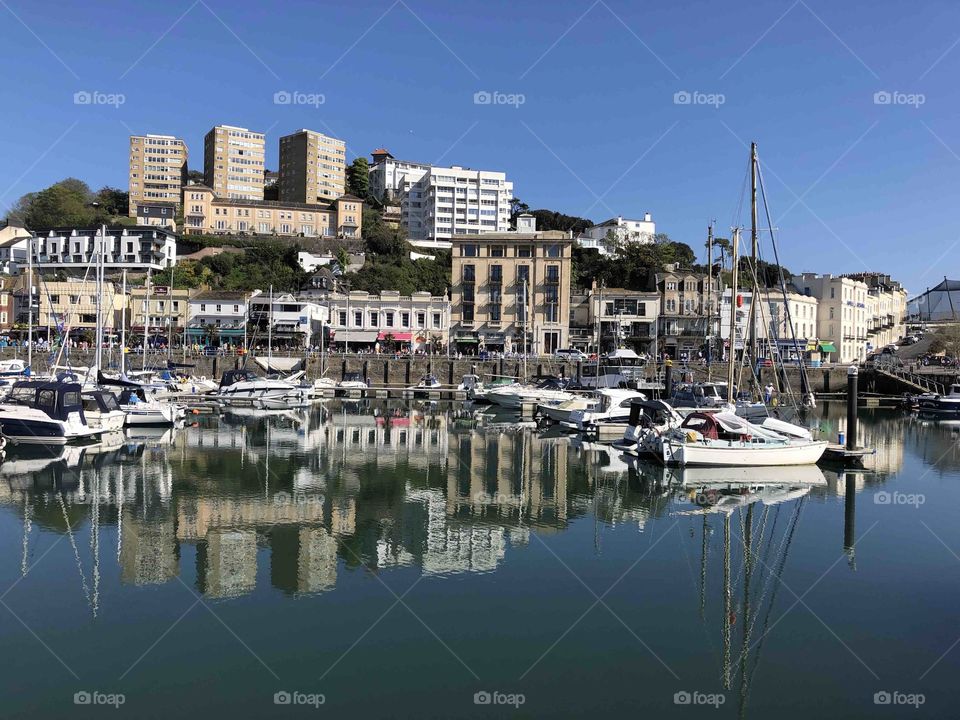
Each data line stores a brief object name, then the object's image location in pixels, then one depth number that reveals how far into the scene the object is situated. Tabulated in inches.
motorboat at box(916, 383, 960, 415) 2153.1
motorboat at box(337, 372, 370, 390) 2549.2
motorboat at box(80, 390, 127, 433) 1362.0
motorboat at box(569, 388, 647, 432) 1598.2
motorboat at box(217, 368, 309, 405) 2135.8
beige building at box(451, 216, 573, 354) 3213.6
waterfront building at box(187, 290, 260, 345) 3223.4
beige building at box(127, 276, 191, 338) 3275.1
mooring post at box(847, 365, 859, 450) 1224.8
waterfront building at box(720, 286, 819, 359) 3245.6
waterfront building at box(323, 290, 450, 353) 3184.1
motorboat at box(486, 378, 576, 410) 2106.3
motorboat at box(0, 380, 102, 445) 1266.0
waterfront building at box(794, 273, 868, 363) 3683.6
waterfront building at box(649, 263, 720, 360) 3371.1
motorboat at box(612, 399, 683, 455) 1259.4
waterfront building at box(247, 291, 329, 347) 3157.0
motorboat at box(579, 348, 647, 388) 2290.6
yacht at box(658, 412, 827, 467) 1138.0
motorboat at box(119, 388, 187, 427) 1551.4
